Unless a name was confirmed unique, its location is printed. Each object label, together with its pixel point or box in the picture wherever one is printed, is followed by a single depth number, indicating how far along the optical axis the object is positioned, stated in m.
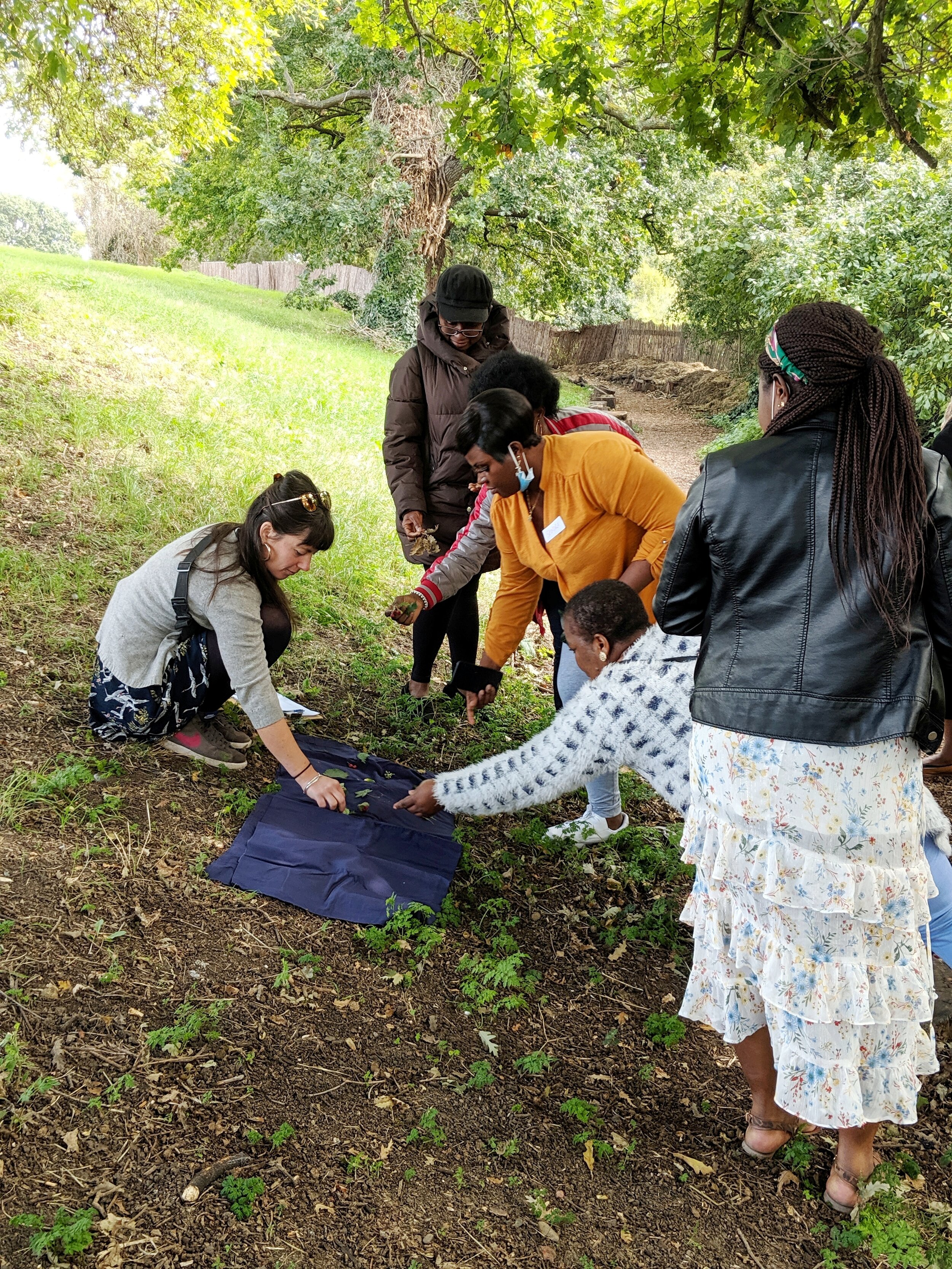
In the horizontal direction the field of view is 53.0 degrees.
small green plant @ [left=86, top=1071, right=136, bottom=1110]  2.31
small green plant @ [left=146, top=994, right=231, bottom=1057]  2.50
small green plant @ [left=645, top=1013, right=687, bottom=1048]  2.91
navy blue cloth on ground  3.19
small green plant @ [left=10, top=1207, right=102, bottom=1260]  1.95
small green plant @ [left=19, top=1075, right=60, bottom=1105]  2.27
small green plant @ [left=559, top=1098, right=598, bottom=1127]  2.54
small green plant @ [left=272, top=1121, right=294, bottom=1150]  2.30
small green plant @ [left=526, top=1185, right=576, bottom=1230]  2.26
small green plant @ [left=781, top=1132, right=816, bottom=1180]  2.44
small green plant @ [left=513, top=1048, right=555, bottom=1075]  2.70
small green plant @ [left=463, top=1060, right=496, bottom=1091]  2.61
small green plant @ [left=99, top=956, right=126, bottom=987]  2.66
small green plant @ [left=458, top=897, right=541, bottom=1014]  2.92
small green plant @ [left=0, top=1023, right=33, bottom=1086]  2.30
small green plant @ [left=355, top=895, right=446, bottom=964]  3.04
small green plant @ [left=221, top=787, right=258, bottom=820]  3.53
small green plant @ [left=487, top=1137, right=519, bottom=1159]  2.41
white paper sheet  4.37
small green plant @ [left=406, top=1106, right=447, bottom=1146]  2.40
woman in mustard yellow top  3.22
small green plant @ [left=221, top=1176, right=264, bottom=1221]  2.13
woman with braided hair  1.78
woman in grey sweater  3.26
